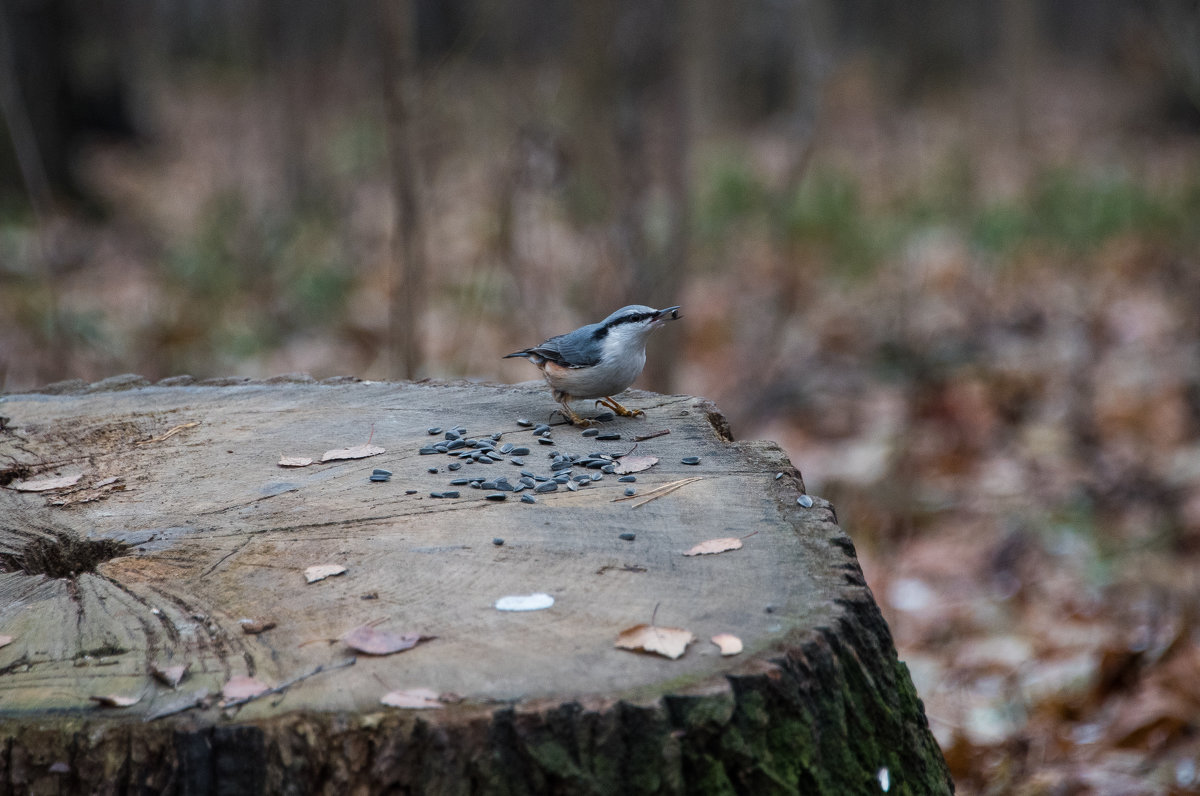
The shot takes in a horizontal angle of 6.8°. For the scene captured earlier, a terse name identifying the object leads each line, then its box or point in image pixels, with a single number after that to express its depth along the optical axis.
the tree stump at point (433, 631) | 5.61
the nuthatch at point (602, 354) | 5.90
